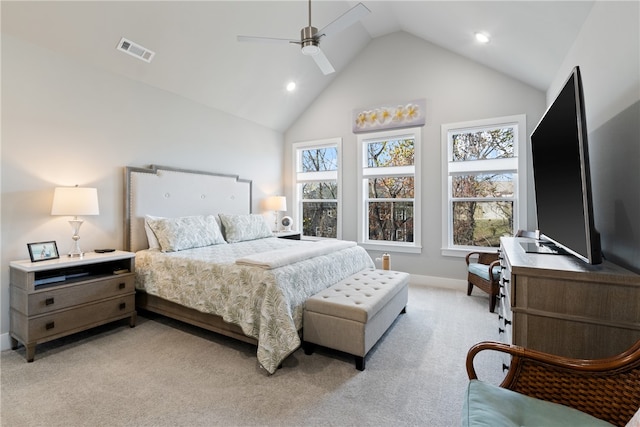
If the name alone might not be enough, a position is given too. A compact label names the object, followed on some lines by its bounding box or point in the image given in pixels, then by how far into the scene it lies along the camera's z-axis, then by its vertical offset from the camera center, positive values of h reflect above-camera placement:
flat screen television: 1.41 +0.21
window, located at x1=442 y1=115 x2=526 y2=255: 4.05 +0.43
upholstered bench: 2.24 -0.84
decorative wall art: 4.60 +1.57
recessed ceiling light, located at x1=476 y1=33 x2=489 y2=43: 3.39 +2.04
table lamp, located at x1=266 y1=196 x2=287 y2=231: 5.39 +0.17
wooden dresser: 1.34 -0.46
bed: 2.31 -0.47
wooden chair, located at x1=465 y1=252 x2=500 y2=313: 3.37 -0.75
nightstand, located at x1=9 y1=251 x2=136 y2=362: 2.39 -0.73
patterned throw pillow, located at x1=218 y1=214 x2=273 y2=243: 4.16 -0.21
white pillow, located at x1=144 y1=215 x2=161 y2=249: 3.42 -0.25
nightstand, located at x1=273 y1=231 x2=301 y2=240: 4.99 -0.37
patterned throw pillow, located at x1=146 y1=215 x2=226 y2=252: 3.31 -0.22
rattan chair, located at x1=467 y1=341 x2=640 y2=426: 1.12 -0.70
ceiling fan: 2.34 +1.58
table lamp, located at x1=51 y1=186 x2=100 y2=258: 2.67 +0.10
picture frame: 2.59 -0.33
